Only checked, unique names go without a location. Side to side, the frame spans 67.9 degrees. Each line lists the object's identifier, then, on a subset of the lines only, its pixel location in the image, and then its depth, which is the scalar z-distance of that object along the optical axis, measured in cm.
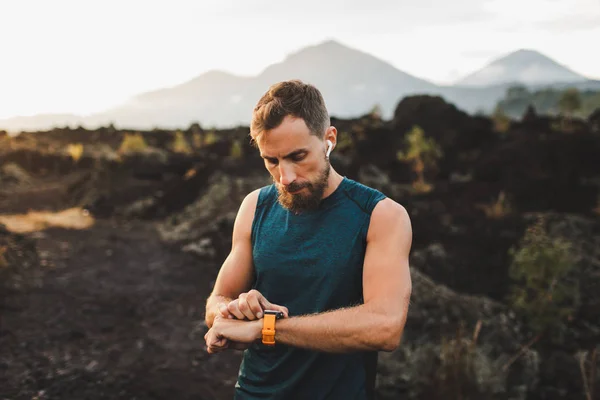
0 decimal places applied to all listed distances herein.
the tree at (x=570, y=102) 2461
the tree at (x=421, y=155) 1576
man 176
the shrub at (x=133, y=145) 2267
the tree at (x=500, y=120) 2228
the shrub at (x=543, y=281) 586
